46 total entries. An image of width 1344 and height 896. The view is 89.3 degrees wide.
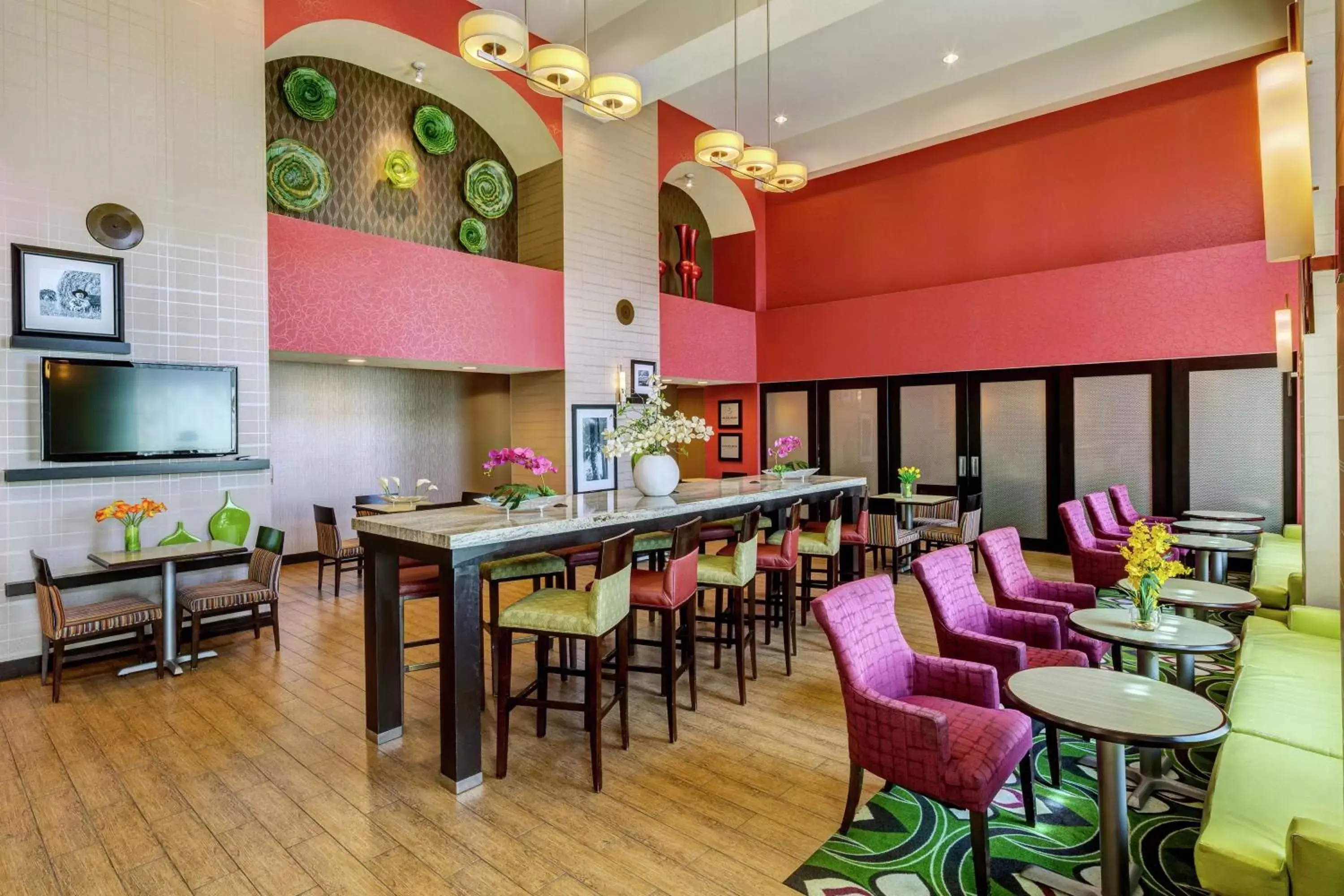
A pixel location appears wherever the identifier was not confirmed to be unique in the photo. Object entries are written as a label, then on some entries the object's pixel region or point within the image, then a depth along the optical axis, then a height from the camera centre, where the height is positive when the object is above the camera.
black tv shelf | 4.23 -0.10
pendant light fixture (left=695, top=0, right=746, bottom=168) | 5.00 +2.22
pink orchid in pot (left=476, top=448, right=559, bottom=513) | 3.38 -0.21
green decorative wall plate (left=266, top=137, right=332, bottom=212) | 6.23 +2.59
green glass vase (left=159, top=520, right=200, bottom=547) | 4.73 -0.58
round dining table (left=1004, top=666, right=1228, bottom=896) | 1.94 -0.83
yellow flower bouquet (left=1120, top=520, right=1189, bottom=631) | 2.87 -0.55
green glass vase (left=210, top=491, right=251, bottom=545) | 4.96 -0.52
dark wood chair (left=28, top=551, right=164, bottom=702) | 3.86 -0.97
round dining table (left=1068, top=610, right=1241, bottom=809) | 2.73 -0.83
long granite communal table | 2.83 -0.51
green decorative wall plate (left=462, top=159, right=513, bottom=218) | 7.73 +3.00
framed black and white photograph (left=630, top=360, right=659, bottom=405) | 8.32 +0.84
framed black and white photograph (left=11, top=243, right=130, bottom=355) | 4.18 +0.99
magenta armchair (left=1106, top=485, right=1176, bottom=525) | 7.04 -0.70
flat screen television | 4.31 +0.30
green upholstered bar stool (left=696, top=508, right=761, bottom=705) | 3.79 -0.75
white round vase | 4.23 -0.17
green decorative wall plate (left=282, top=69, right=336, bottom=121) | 6.42 +3.43
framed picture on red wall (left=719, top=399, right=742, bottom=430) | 10.91 +0.50
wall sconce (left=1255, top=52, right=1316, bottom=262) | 2.20 +0.89
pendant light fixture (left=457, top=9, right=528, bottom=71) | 3.54 +2.18
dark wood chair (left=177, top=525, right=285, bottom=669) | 4.44 -0.94
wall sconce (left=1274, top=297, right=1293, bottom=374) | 5.77 +0.82
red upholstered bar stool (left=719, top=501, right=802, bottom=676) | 4.28 -0.77
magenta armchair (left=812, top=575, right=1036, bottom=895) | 2.18 -0.98
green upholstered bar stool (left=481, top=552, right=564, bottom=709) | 3.68 -0.68
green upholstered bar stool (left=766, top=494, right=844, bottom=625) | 4.76 -0.71
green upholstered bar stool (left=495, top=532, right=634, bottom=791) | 2.88 -0.75
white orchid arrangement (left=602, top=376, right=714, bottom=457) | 4.10 +0.10
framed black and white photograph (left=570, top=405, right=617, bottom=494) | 7.77 -0.02
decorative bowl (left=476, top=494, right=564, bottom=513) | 3.55 -0.29
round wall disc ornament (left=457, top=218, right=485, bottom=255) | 7.72 +2.44
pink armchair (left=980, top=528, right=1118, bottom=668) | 3.56 -0.83
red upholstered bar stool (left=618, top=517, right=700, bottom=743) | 3.30 -0.71
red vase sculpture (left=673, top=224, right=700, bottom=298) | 10.02 +2.82
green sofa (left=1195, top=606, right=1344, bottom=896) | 1.58 -1.05
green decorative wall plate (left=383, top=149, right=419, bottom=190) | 7.13 +2.97
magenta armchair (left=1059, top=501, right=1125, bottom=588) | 5.37 -0.93
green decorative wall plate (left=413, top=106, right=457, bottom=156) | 7.34 +3.50
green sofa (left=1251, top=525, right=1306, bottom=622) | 4.09 -0.92
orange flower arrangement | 4.32 -0.36
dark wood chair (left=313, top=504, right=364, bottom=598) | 6.34 -0.88
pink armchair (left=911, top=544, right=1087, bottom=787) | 2.92 -0.88
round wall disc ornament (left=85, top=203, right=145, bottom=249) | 4.42 +1.51
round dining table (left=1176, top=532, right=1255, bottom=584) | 4.92 -0.82
